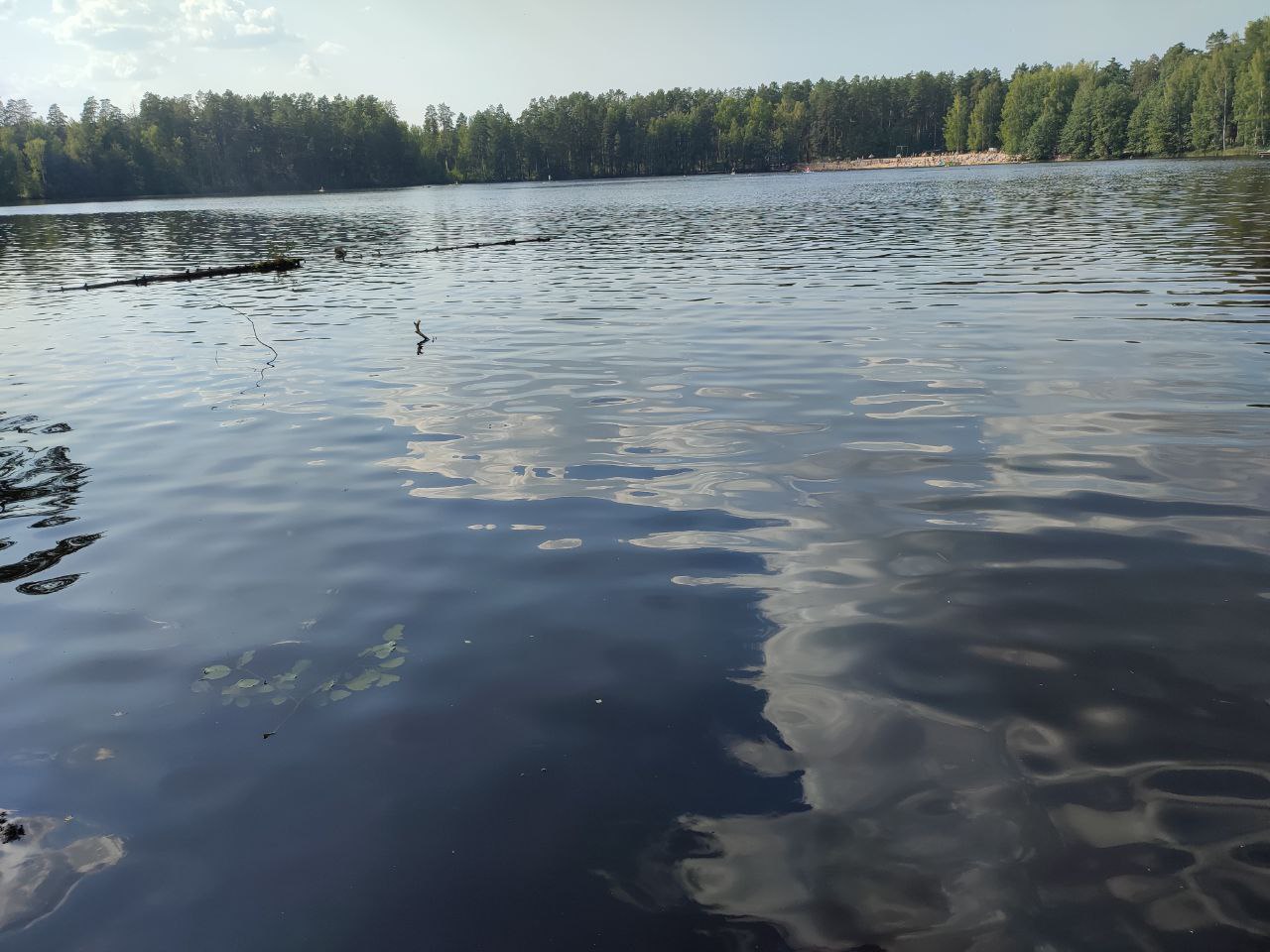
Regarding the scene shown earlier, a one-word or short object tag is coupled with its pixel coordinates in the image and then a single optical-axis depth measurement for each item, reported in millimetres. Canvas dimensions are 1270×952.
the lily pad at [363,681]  4829
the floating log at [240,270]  22344
